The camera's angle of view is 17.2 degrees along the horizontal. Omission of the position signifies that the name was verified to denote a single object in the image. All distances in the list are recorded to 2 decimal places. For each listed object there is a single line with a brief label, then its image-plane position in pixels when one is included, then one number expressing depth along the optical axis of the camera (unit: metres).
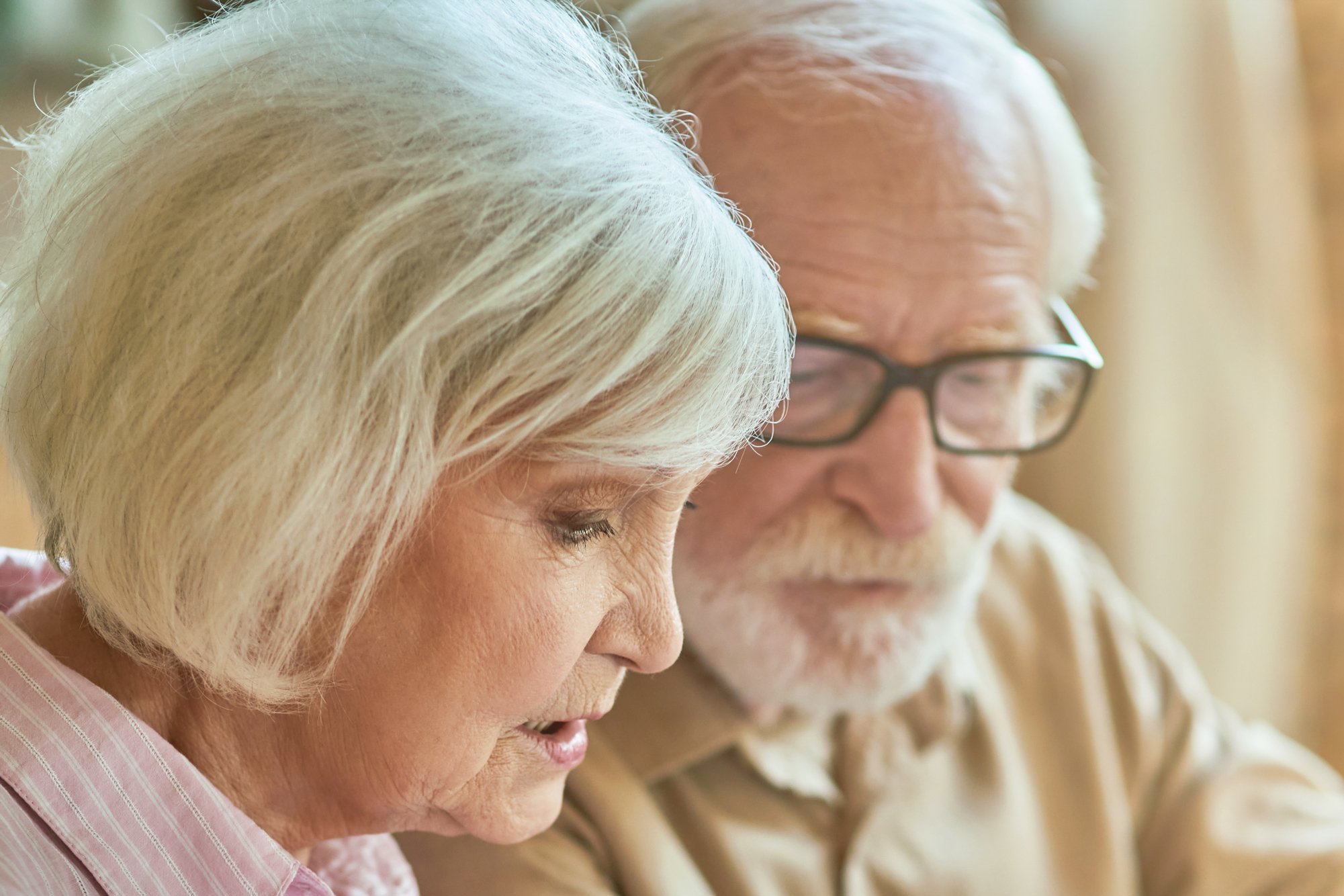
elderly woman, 1.06
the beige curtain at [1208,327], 1.91
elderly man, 1.25
